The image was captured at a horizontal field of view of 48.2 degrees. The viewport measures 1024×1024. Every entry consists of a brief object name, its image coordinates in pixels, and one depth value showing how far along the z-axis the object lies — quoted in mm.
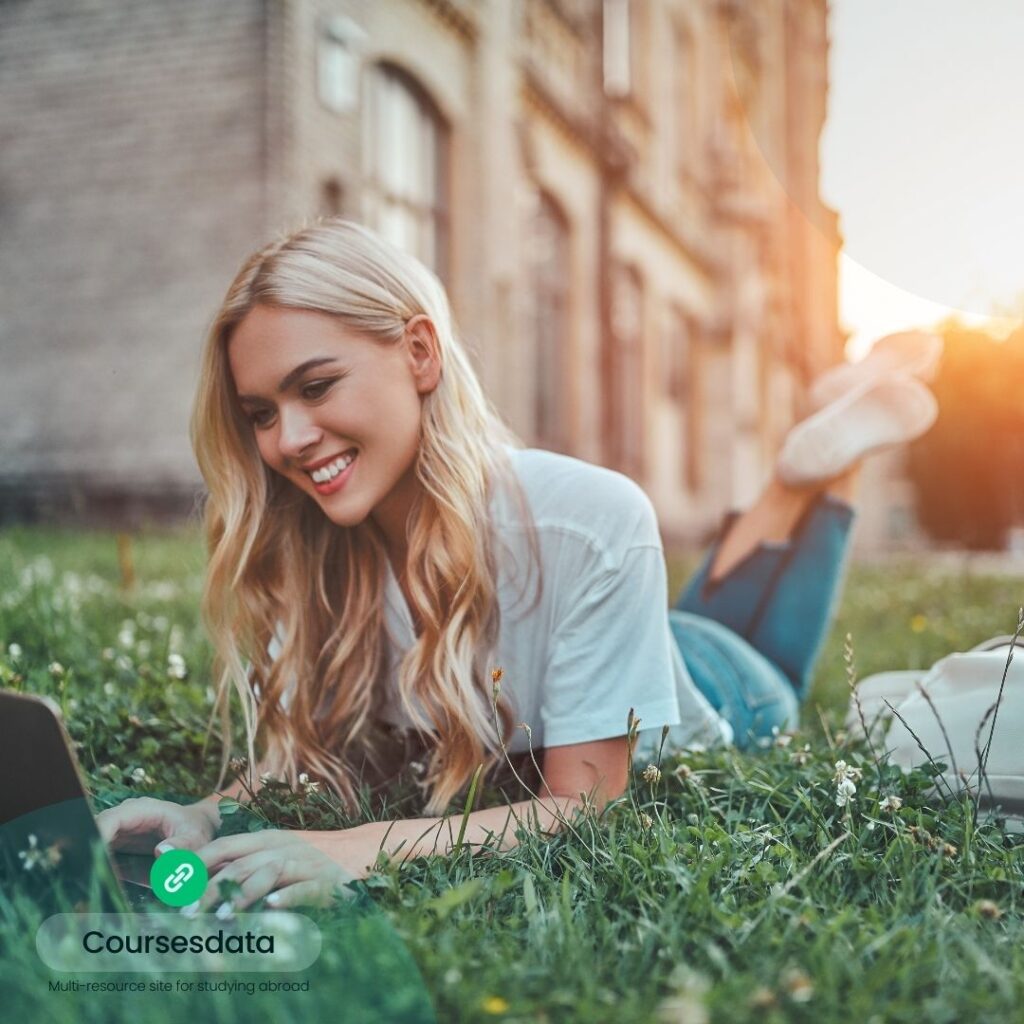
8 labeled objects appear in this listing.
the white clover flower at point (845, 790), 1915
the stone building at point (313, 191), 7238
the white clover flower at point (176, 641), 3273
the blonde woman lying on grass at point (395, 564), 2041
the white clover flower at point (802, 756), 2232
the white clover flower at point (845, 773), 1992
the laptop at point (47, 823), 1409
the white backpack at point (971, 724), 1988
